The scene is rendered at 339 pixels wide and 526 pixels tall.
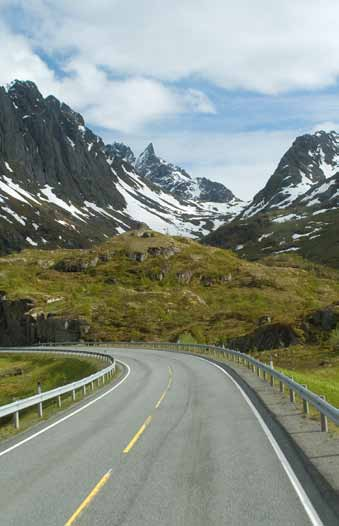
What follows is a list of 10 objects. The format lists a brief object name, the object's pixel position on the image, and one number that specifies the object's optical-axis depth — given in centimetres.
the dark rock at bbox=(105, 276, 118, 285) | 11444
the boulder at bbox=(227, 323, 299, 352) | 5997
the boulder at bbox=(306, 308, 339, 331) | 5956
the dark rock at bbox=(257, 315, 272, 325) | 7638
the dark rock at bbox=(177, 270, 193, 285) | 11631
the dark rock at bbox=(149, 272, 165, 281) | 11736
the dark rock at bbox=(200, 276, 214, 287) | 11482
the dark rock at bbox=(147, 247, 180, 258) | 12925
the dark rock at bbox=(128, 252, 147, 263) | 12738
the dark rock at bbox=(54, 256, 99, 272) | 12462
